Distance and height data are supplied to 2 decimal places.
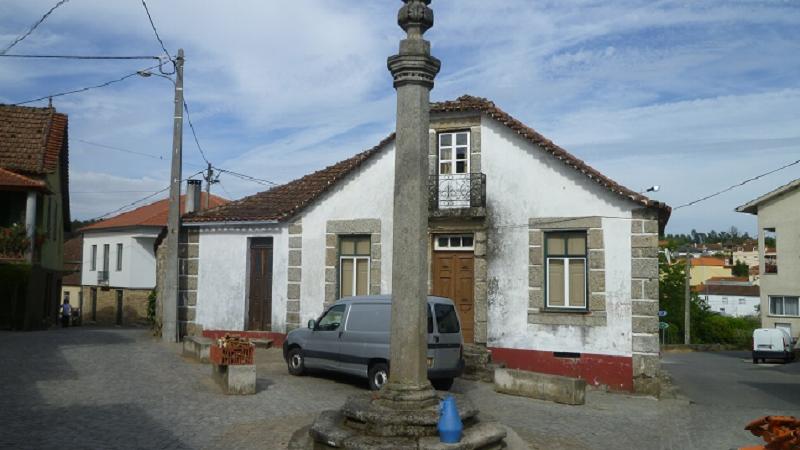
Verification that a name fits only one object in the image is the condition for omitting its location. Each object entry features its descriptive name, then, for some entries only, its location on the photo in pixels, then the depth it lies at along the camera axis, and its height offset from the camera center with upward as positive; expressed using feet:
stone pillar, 24.07 +2.22
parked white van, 93.81 -9.06
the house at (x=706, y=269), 320.72 +4.54
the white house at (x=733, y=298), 245.24 -6.92
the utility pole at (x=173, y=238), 59.82 +3.16
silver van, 39.58 -3.96
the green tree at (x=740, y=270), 367.66 +4.73
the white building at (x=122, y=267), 116.88 +1.20
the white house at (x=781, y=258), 108.78 +3.41
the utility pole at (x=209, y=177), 100.68 +14.42
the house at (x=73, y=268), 140.46 +1.14
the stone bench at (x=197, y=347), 48.32 -5.31
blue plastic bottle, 21.95 -4.79
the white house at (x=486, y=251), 47.11 +1.97
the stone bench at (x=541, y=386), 39.68 -6.52
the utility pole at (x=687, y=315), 119.75 -6.50
